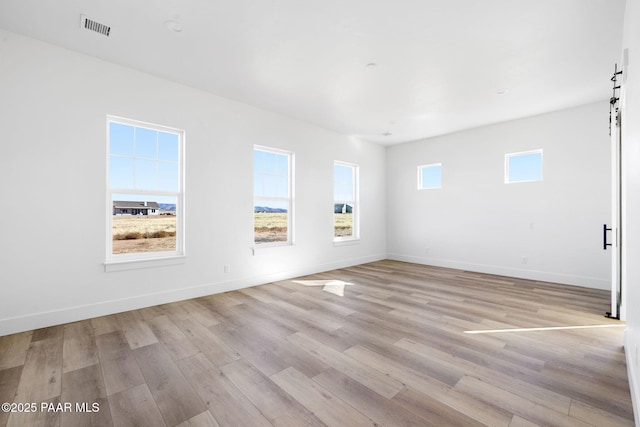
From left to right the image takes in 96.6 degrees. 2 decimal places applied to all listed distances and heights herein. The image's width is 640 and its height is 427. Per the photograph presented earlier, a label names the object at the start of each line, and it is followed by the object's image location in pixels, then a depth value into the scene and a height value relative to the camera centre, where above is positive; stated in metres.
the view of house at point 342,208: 6.36 +0.10
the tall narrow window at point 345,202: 6.38 +0.25
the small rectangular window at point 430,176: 6.56 +0.85
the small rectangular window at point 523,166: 5.19 +0.86
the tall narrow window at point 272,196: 4.93 +0.30
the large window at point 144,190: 3.54 +0.29
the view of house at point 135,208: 3.56 +0.06
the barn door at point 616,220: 2.99 -0.08
